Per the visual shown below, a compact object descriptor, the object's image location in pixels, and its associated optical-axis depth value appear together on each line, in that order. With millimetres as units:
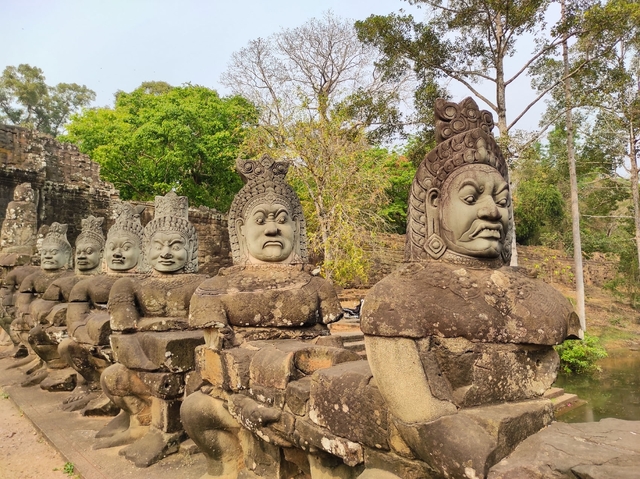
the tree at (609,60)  9406
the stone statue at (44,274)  7262
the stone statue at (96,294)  5512
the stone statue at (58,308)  6294
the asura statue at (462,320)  1936
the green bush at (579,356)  10930
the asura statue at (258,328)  2904
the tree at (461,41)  10297
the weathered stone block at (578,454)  1623
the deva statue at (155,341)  3936
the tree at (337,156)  12453
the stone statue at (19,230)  9742
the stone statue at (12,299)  8297
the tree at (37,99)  31750
